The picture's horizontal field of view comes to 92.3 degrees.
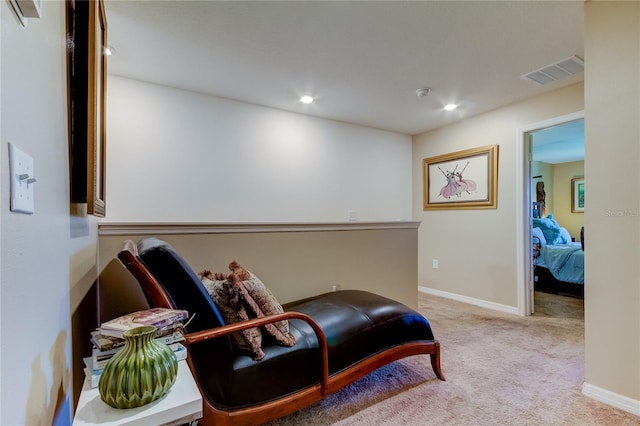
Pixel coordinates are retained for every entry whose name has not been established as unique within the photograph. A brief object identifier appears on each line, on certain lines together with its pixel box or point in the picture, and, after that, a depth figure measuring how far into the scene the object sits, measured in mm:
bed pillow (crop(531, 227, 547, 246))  4566
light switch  554
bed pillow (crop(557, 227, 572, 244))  5021
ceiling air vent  2538
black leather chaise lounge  1236
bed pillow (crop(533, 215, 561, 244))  4894
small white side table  734
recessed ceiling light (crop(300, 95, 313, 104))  3301
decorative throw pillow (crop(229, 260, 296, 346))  1484
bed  4062
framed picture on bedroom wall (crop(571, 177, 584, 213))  6499
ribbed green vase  753
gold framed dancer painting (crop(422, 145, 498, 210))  3668
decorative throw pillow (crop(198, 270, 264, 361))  1387
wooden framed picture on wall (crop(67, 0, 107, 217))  1026
